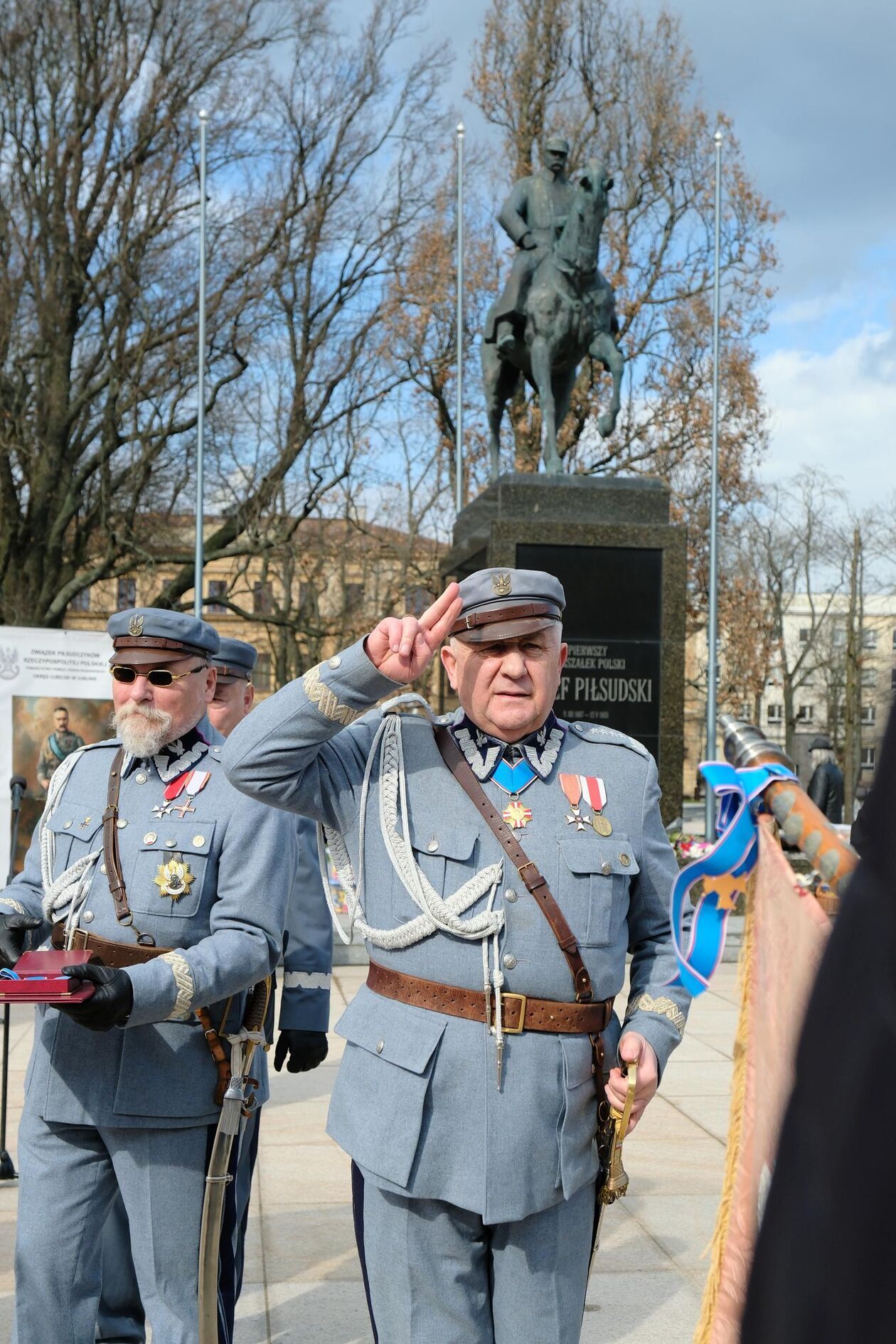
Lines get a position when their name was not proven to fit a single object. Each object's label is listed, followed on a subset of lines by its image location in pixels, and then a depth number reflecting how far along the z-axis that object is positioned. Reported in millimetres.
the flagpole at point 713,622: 19219
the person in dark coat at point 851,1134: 763
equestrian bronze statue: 12867
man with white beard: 3166
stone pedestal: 11773
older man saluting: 2652
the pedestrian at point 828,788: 16172
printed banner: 10086
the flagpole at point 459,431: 19844
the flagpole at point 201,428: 19641
